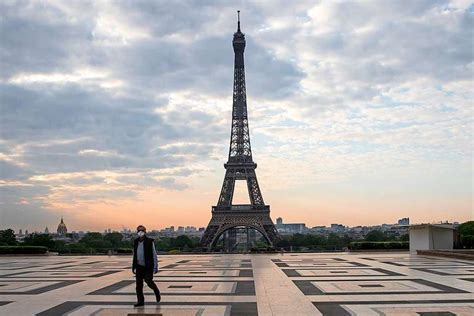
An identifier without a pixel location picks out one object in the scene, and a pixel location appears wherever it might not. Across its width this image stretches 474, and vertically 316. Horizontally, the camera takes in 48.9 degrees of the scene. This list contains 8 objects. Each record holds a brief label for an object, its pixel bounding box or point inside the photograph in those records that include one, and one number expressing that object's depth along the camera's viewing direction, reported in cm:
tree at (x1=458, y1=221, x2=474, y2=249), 3072
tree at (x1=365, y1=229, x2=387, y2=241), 8734
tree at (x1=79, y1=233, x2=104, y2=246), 9571
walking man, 986
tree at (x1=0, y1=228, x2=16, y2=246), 6515
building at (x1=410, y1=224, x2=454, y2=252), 2808
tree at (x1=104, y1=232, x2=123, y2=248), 9836
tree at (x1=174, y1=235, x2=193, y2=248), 9645
